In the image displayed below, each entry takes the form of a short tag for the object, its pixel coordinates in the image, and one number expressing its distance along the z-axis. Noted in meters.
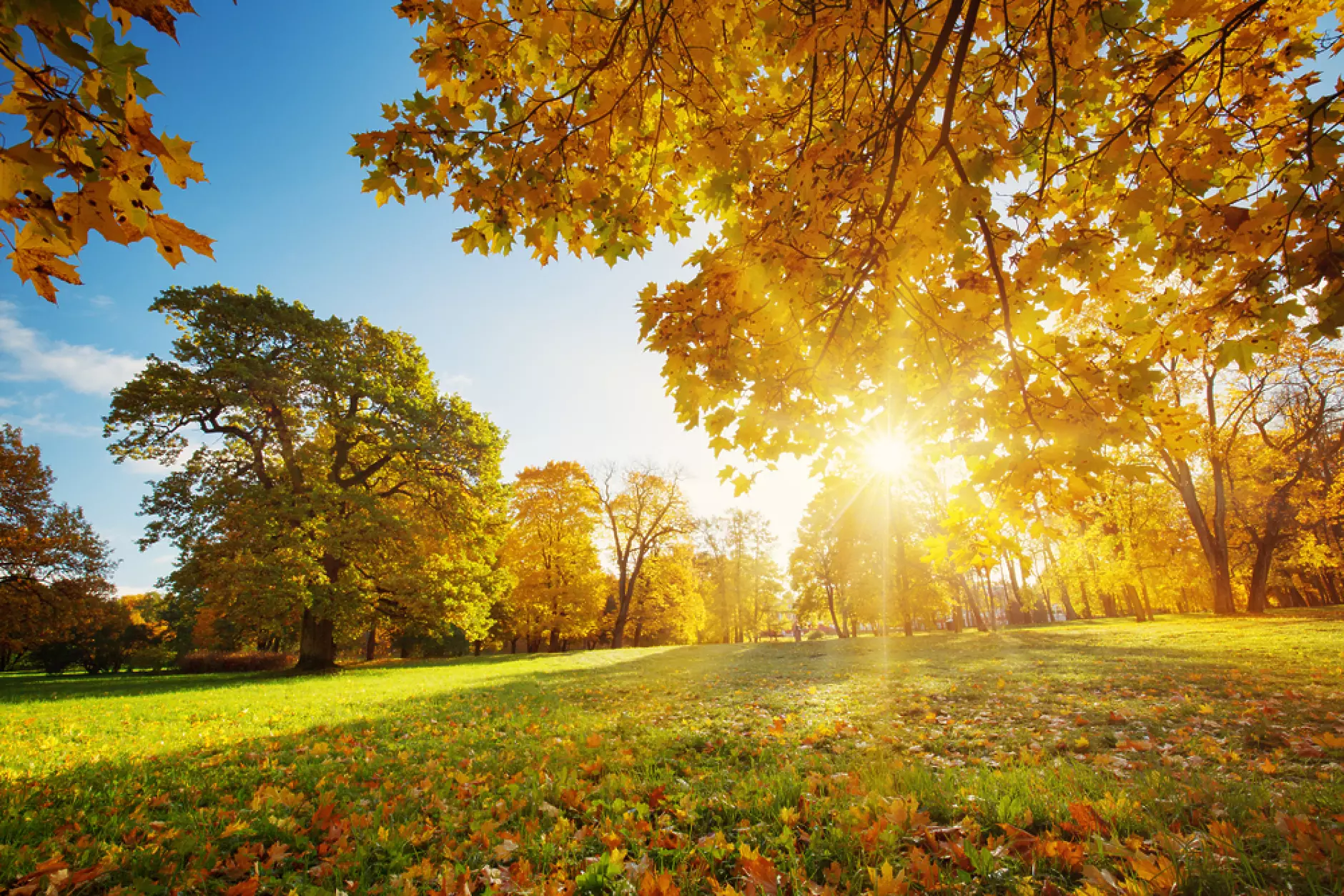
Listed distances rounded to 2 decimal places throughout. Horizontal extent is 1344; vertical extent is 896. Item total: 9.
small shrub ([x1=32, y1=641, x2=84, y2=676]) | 26.30
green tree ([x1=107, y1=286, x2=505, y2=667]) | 14.02
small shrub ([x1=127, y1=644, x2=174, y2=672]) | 25.84
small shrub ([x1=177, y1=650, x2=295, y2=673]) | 21.72
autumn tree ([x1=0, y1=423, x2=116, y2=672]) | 16.95
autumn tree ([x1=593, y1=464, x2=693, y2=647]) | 30.34
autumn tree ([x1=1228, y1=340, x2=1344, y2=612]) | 15.36
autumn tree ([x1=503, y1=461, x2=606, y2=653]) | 25.84
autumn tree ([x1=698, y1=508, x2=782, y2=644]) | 38.91
